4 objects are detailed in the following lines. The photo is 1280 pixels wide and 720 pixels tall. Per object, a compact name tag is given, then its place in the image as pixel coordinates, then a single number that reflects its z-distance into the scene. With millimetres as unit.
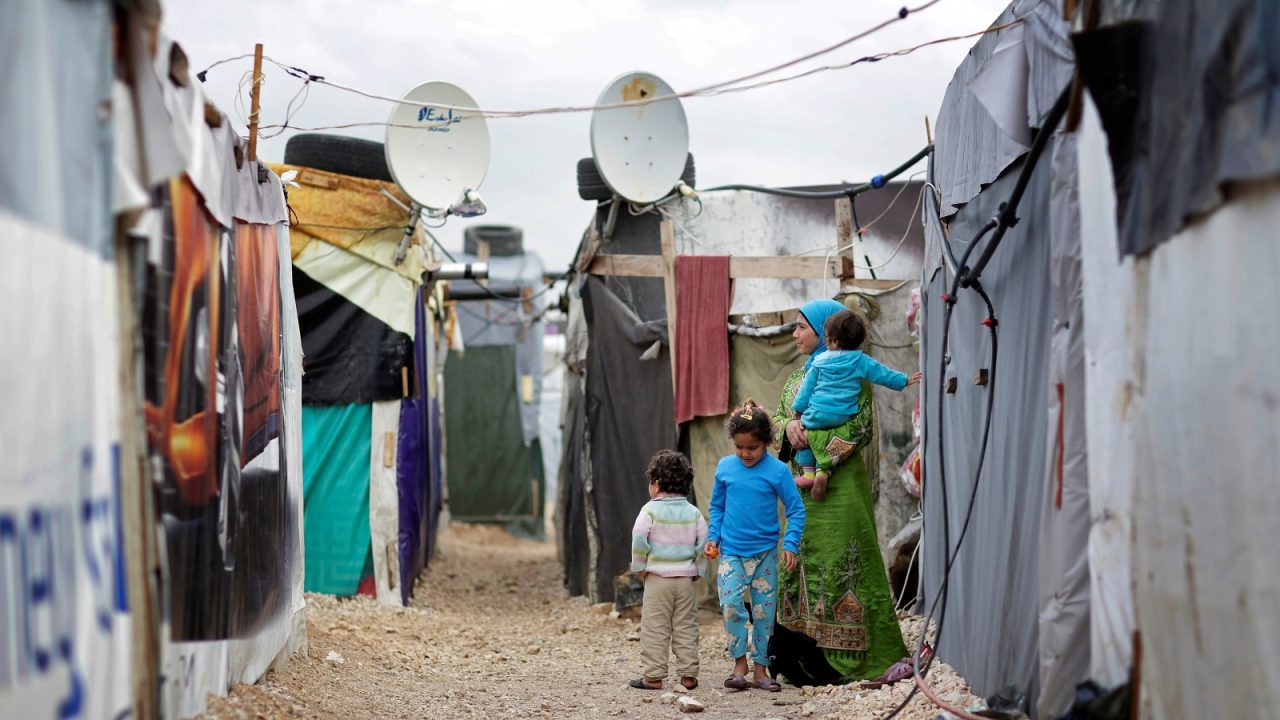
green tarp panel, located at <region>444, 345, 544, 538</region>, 20078
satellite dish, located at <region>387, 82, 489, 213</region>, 9875
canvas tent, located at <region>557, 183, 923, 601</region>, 10172
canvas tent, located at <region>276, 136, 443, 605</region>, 10070
